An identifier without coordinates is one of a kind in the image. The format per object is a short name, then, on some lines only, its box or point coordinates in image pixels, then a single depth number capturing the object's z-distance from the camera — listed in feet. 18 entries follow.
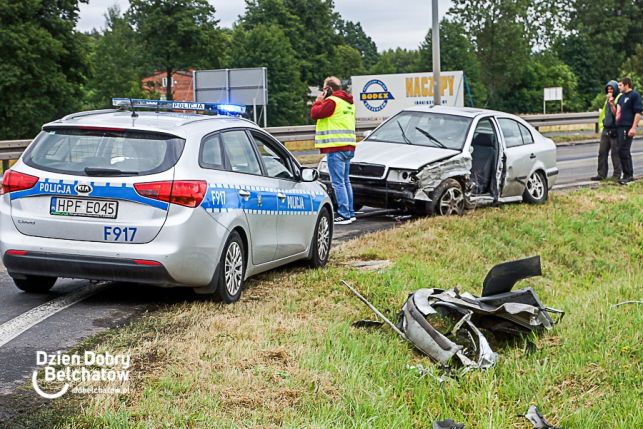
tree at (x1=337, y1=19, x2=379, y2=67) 602.85
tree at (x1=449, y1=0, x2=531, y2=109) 286.46
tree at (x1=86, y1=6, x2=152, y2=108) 252.21
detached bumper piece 21.36
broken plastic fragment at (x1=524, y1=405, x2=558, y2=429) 17.76
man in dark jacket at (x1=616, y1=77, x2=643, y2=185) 56.44
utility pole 81.61
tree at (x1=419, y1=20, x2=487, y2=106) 292.81
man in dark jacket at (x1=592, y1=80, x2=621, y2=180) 57.82
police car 22.52
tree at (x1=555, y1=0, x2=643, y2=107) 349.20
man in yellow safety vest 40.22
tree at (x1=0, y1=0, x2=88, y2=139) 165.27
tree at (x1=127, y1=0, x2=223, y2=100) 223.30
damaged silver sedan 41.56
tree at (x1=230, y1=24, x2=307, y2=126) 263.08
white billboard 154.20
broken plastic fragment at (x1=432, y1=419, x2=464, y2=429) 16.99
